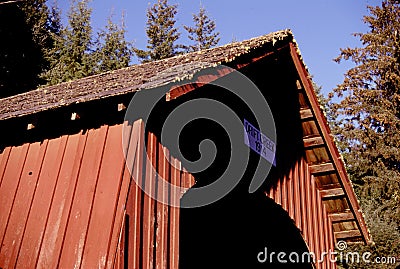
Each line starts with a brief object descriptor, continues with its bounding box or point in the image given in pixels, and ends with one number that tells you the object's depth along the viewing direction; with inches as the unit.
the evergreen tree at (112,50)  1363.2
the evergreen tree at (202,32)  1647.4
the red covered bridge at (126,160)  215.5
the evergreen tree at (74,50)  1161.4
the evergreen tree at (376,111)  970.1
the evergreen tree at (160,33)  1561.3
